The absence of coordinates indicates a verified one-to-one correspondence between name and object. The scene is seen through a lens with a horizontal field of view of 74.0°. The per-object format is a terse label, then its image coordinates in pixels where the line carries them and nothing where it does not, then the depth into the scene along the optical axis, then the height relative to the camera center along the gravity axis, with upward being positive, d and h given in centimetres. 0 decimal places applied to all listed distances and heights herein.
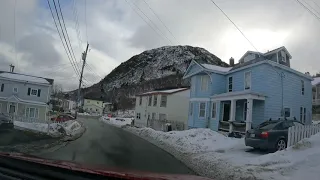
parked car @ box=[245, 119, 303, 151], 996 -129
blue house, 1712 +135
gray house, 3095 +18
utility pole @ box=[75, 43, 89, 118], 2922 +582
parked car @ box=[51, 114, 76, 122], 2752 -274
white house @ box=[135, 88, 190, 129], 3027 -20
